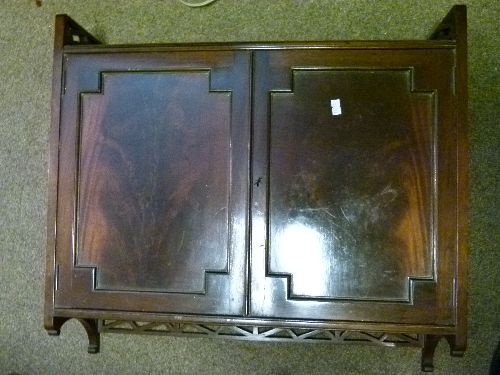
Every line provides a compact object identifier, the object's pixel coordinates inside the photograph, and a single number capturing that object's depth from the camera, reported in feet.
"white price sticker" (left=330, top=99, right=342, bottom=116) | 3.01
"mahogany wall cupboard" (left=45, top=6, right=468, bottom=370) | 2.92
